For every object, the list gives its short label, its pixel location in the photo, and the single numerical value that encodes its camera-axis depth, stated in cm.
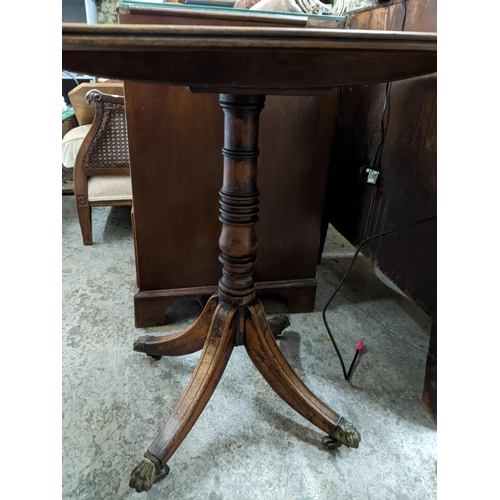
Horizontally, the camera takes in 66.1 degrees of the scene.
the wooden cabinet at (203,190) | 108
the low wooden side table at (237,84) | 46
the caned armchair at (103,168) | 175
